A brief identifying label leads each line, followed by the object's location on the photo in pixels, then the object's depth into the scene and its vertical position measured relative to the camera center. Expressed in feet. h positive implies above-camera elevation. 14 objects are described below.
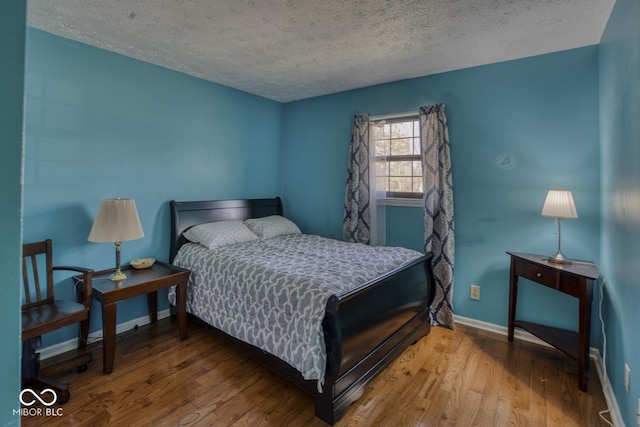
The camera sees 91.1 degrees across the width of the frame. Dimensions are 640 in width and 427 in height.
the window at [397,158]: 11.04 +2.12
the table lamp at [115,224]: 7.76 -0.28
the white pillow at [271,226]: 11.53 -0.43
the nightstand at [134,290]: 7.23 -1.89
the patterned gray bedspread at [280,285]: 6.14 -1.60
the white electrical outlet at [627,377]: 5.13 -2.61
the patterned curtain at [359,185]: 11.51 +1.15
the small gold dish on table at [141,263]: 9.02 -1.44
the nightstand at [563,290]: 6.91 -1.67
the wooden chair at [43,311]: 6.25 -2.17
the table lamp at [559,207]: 7.57 +0.29
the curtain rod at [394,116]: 10.73 +3.57
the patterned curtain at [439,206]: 9.83 +0.35
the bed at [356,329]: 5.85 -2.53
